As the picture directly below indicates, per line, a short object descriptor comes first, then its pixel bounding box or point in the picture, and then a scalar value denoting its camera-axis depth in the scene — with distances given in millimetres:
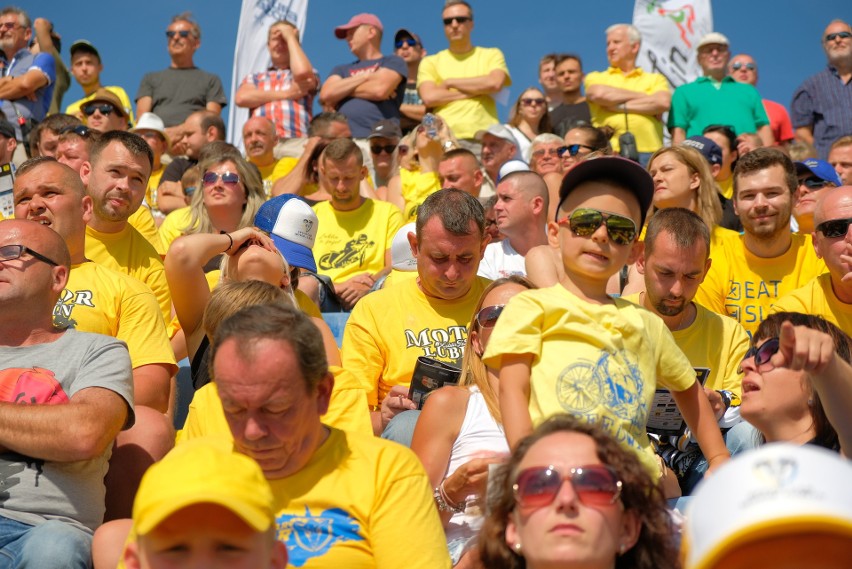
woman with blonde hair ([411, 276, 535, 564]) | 7371
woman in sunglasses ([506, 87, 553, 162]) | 19125
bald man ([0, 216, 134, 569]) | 6757
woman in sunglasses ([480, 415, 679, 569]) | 4914
